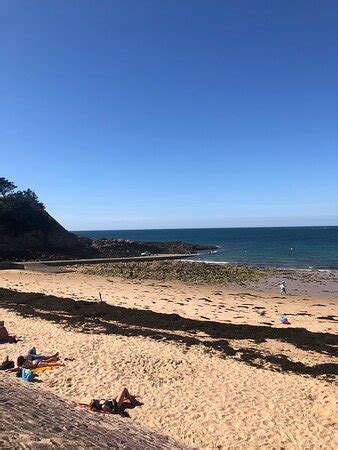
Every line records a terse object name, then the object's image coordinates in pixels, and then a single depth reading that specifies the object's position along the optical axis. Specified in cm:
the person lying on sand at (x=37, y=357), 1123
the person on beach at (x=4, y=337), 1346
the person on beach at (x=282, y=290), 3031
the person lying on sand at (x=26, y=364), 1072
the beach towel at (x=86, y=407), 841
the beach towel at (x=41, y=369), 1062
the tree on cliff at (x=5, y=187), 6800
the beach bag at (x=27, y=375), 1005
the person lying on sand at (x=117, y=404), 852
